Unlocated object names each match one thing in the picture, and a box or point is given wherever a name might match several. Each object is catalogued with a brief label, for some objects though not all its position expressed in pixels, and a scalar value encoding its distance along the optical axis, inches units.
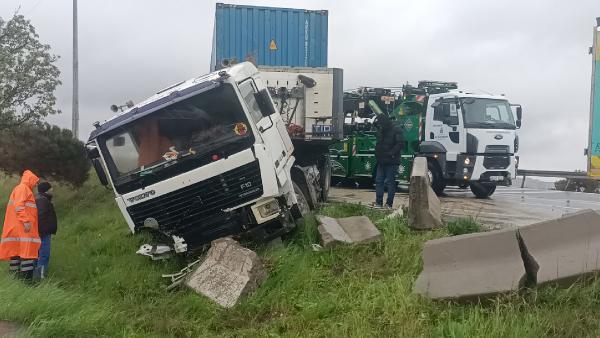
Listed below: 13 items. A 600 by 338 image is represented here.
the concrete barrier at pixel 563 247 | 188.7
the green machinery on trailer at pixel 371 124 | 536.4
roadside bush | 549.3
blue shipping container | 490.9
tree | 618.8
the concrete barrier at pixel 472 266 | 193.0
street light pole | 701.9
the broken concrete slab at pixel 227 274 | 237.2
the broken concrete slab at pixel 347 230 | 264.2
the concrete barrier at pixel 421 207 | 275.4
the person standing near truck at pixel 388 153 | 366.3
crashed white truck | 260.2
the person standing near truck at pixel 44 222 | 294.7
